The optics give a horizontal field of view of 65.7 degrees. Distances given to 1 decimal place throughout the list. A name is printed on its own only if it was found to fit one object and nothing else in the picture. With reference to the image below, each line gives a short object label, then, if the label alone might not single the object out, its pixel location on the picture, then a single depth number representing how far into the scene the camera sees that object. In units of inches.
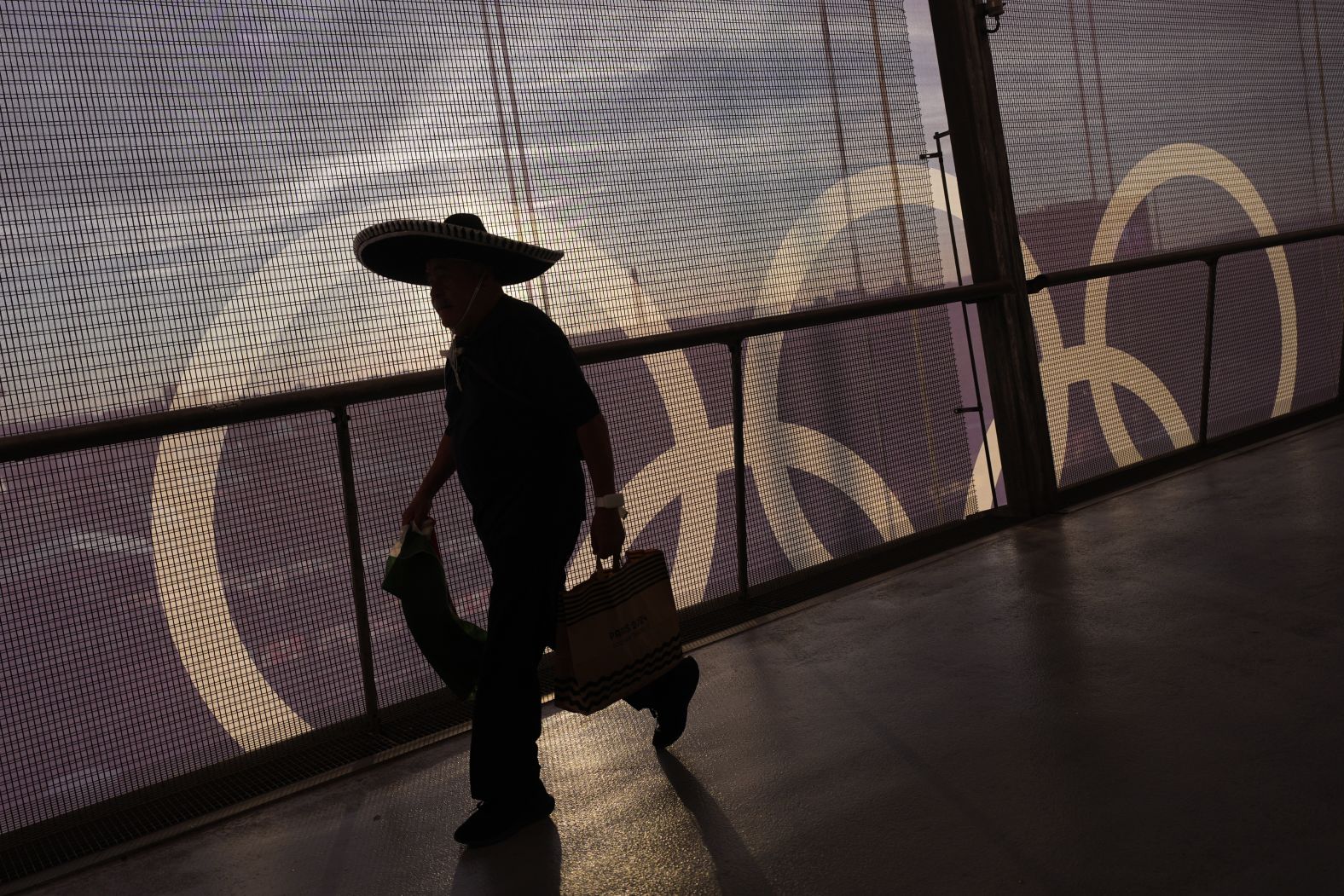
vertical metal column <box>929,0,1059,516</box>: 179.5
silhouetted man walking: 93.6
